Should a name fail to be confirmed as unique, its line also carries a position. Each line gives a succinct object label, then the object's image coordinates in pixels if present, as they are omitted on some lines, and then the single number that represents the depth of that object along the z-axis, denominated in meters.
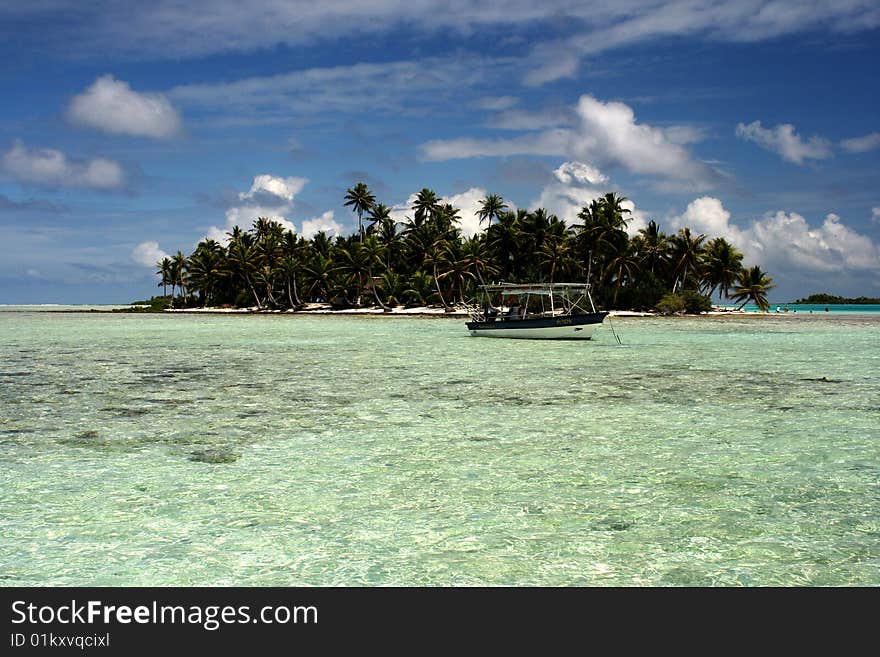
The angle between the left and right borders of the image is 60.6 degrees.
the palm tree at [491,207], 100.50
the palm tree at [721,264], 87.75
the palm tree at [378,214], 105.50
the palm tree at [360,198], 109.00
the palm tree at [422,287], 93.94
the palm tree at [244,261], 104.88
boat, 38.38
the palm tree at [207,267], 111.44
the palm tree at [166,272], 123.19
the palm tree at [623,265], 83.16
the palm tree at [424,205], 100.38
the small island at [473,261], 86.06
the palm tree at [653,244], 87.38
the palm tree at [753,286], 93.38
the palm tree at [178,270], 122.25
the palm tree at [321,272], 98.56
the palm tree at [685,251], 86.62
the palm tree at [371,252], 94.12
